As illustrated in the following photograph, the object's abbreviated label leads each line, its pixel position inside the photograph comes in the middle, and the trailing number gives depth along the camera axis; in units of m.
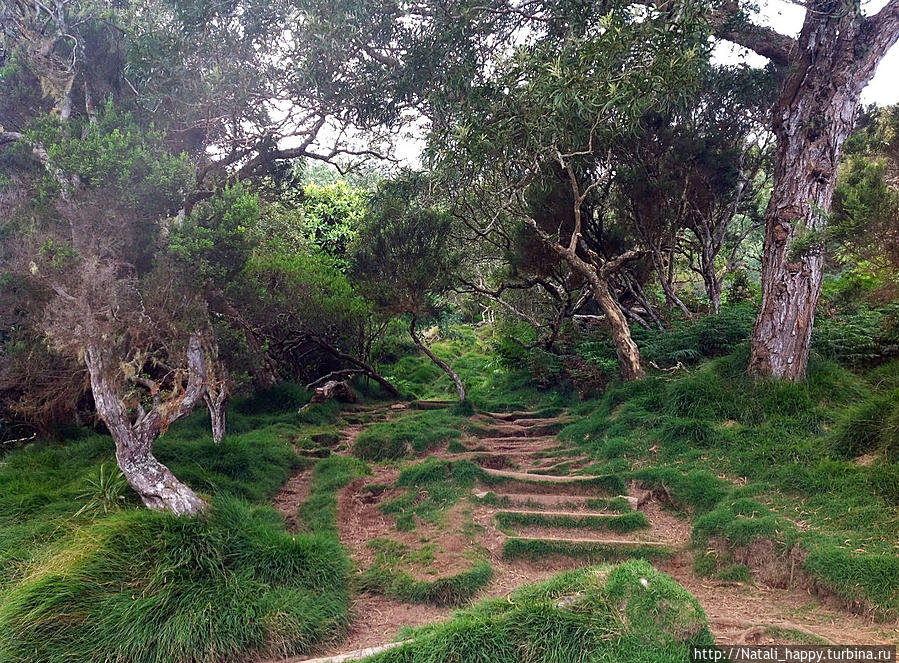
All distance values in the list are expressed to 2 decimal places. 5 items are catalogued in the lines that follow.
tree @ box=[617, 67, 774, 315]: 11.48
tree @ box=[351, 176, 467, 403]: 12.90
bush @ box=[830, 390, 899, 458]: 6.29
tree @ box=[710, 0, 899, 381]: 7.90
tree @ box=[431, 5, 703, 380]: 7.83
